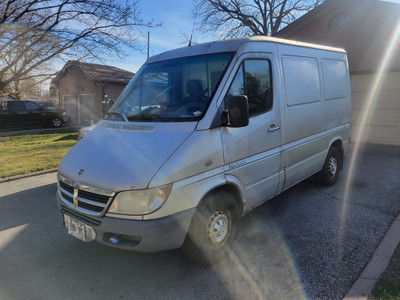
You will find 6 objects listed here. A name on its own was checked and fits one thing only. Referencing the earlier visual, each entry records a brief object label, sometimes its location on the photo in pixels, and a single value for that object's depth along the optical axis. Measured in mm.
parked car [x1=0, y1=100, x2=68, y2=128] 17266
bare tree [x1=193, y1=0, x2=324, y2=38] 25719
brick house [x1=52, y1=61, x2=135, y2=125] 21531
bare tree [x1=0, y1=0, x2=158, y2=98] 10938
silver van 2436
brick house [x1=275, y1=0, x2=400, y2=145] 8797
